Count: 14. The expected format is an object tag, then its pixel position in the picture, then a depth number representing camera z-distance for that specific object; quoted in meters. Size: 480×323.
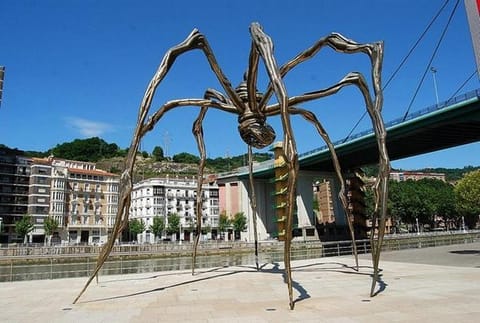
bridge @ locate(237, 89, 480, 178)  33.88
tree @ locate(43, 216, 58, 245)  69.88
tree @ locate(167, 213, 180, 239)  85.04
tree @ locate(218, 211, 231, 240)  86.00
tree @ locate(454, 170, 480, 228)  29.69
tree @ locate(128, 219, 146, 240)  83.12
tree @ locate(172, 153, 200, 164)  185.00
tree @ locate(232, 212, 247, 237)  84.12
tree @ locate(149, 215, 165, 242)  82.12
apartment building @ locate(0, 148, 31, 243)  72.14
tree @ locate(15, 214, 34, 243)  65.50
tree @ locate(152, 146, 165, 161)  185.12
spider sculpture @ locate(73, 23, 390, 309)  6.35
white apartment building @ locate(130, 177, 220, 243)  93.44
